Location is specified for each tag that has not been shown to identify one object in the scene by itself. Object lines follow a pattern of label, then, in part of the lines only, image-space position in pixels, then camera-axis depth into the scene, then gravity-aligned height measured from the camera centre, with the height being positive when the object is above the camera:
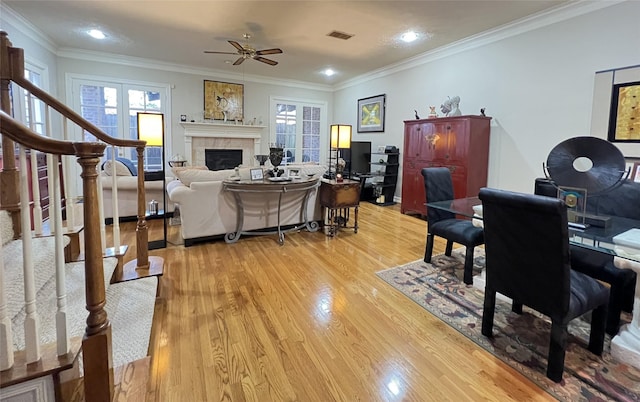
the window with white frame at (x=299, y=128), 7.88 +0.86
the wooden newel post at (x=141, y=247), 2.45 -0.68
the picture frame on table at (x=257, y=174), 3.77 -0.16
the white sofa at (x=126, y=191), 4.41 -0.46
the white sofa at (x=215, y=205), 3.56 -0.53
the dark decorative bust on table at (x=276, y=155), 3.82 +0.07
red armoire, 4.48 +0.21
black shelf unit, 6.34 -0.27
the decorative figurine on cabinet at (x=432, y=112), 5.20 +0.85
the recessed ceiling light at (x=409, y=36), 4.57 +1.85
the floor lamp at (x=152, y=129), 3.45 +0.31
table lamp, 4.97 +0.41
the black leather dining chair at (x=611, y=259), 2.10 -0.64
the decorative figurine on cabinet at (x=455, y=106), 4.83 +0.88
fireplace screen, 7.10 +0.04
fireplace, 6.82 +0.46
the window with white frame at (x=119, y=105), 5.96 +1.02
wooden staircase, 1.01 -0.66
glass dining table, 1.69 -0.43
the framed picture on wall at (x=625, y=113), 3.14 +0.55
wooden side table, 4.07 -0.44
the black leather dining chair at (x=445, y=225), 2.77 -0.56
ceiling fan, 4.30 +1.48
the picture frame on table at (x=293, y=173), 4.06 -0.15
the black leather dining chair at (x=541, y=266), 1.56 -0.52
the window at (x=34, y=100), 4.20 +0.79
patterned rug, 1.62 -1.06
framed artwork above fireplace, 6.99 +1.30
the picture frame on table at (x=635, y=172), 3.11 -0.03
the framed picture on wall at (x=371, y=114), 6.76 +1.08
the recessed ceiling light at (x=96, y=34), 4.75 +1.85
